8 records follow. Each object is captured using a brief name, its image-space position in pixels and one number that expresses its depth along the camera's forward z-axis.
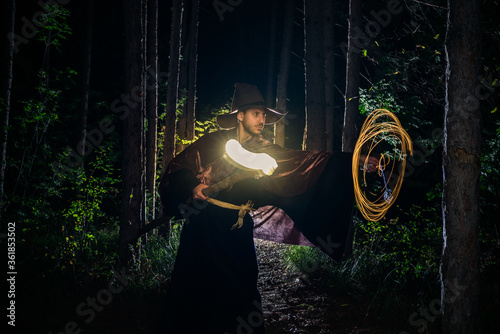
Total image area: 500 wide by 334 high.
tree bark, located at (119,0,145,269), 5.16
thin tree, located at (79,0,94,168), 11.44
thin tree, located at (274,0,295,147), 16.81
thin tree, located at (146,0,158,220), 8.06
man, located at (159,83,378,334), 3.26
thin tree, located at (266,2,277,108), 20.94
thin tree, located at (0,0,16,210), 6.79
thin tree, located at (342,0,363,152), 7.68
